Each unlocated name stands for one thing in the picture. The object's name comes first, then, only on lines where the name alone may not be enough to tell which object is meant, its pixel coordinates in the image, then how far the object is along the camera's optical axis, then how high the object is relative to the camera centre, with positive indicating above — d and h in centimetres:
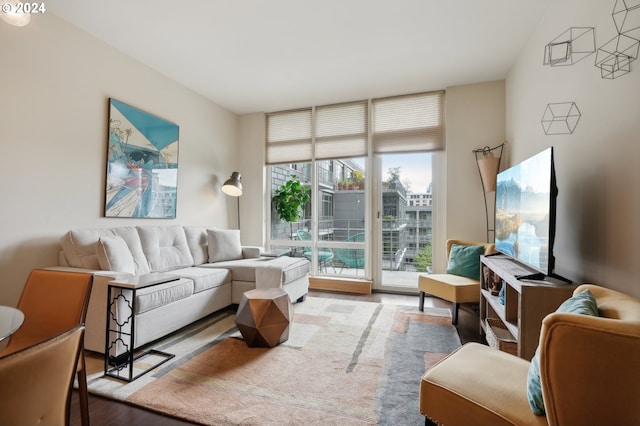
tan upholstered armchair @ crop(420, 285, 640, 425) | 80 -44
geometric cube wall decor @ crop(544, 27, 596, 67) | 184 +112
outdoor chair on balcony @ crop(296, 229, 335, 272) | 472 -59
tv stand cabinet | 165 -48
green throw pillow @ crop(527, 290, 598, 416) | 98 -50
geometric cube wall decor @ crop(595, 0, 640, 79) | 146 +90
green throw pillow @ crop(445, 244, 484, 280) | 322 -48
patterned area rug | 160 -103
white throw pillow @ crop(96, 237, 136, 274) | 244 -34
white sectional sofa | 225 -57
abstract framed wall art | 305 +54
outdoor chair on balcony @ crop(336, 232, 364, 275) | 452 -59
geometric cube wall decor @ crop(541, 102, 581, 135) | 203 +72
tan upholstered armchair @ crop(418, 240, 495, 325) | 291 -69
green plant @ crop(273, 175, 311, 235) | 466 +25
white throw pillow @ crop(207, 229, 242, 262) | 380 -40
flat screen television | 171 +3
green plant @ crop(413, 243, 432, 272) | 419 -59
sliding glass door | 424 -6
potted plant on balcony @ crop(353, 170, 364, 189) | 450 +56
